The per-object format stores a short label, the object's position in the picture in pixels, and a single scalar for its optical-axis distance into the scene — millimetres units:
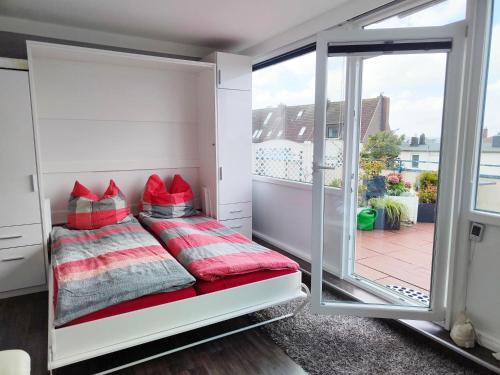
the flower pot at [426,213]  2363
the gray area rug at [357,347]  1996
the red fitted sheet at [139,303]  1843
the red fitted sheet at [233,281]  2168
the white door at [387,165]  2230
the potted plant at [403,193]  2555
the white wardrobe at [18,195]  2699
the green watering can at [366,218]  2869
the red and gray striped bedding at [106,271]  1878
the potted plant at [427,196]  2351
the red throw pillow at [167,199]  3578
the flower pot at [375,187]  2748
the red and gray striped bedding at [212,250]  2250
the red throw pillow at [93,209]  3205
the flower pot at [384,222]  2738
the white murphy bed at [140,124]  3301
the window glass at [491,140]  1987
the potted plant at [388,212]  2643
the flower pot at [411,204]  2545
